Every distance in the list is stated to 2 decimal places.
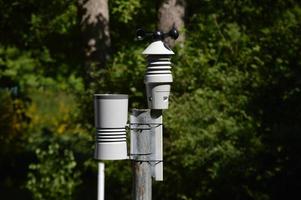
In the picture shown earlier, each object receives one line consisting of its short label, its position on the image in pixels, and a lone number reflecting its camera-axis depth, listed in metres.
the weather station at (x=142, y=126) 9.09
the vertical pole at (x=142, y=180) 9.37
